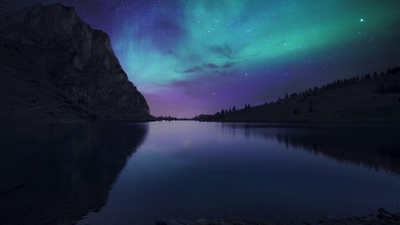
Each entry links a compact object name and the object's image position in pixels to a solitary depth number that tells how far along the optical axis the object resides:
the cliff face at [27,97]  116.19
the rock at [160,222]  11.33
